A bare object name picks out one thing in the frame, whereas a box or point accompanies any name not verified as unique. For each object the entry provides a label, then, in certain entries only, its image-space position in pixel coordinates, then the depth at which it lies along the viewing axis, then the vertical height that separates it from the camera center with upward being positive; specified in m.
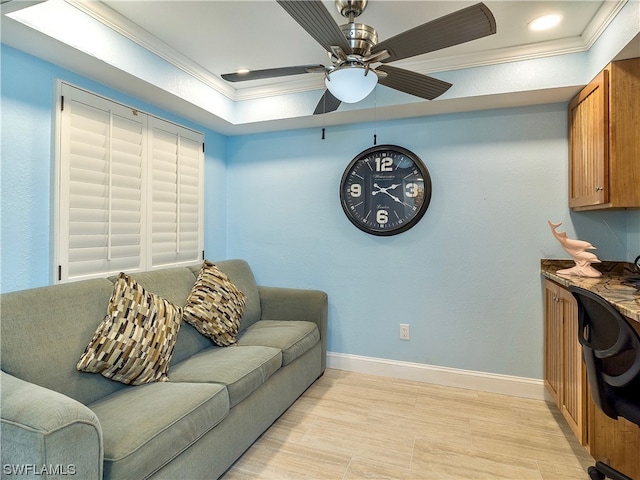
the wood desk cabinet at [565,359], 1.93 -0.71
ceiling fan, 1.33 +0.86
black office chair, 1.36 -0.49
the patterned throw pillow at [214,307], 2.34 -0.43
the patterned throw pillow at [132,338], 1.70 -0.48
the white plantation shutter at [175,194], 2.83 +0.43
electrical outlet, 3.04 -0.74
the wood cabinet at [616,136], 2.00 +0.63
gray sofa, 1.10 -0.69
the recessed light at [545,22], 2.07 +1.34
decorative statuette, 2.28 -0.07
